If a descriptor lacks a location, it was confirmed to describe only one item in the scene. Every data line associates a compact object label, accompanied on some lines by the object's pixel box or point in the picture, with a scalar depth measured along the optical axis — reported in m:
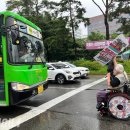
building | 66.07
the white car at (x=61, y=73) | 8.34
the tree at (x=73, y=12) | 14.38
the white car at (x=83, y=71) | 9.46
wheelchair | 3.54
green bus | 3.73
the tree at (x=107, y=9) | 14.53
